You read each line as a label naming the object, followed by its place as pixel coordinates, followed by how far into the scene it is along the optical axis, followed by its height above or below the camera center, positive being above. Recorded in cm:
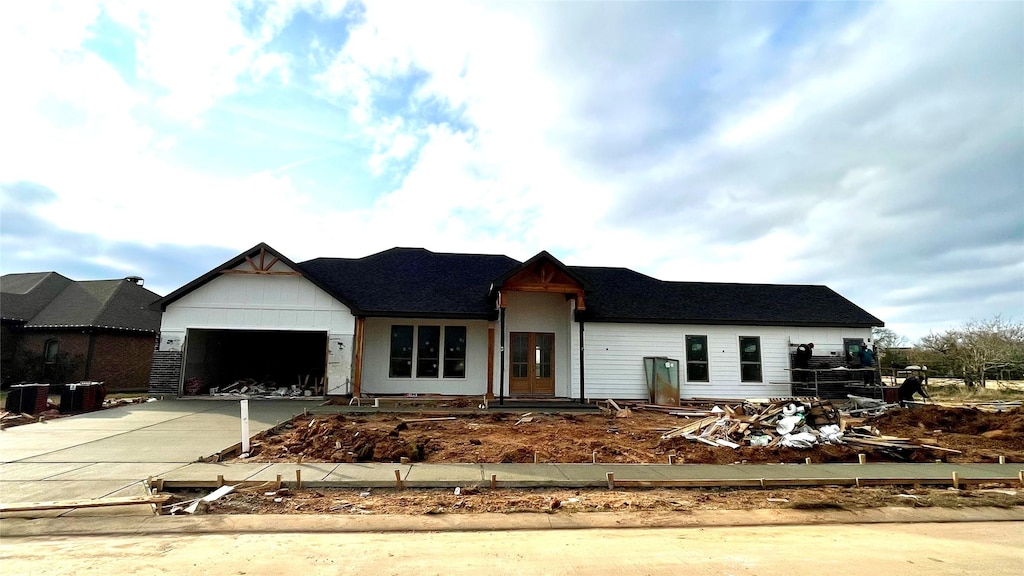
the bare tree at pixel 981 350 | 2517 +60
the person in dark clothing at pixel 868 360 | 1855 +1
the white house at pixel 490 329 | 1691 +100
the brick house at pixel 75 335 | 2152 +79
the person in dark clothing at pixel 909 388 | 1705 -95
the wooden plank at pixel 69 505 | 583 -181
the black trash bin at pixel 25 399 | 1298 -125
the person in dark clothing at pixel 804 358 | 1847 +6
